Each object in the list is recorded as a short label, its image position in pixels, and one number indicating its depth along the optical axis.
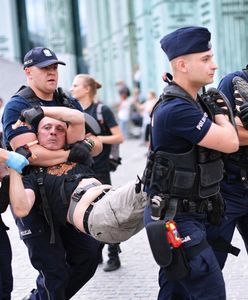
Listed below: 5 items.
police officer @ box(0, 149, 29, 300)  4.33
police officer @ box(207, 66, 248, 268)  4.40
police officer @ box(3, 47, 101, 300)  4.51
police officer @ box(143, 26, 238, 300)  3.70
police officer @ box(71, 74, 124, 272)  6.44
